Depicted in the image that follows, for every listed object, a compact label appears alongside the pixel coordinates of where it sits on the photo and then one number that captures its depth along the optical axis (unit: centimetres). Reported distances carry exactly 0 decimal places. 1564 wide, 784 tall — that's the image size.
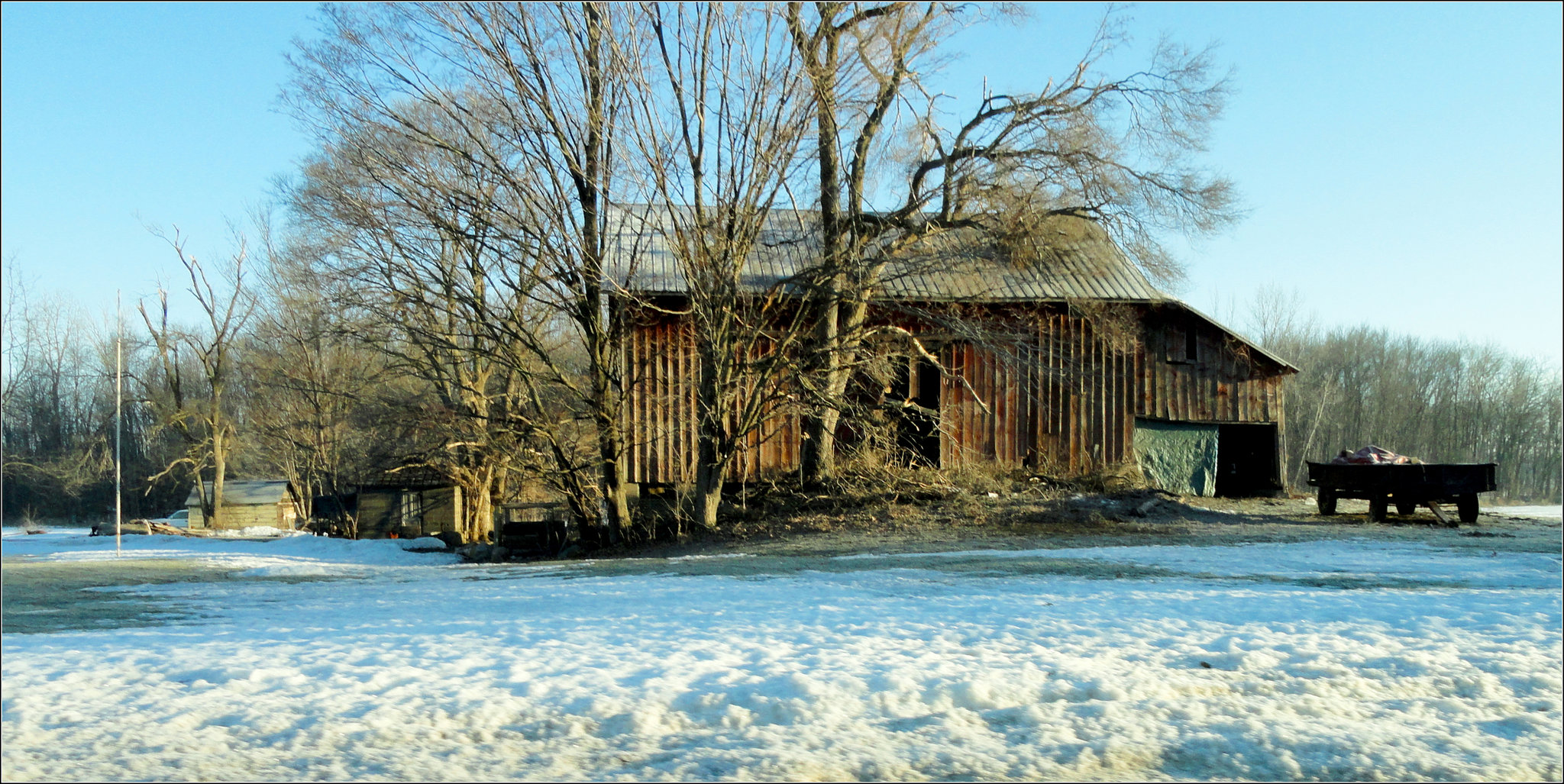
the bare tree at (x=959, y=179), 1947
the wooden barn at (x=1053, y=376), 2270
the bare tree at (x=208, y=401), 3838
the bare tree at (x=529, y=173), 1739
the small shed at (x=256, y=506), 4000
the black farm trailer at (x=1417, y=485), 1834
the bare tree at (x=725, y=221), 1756
